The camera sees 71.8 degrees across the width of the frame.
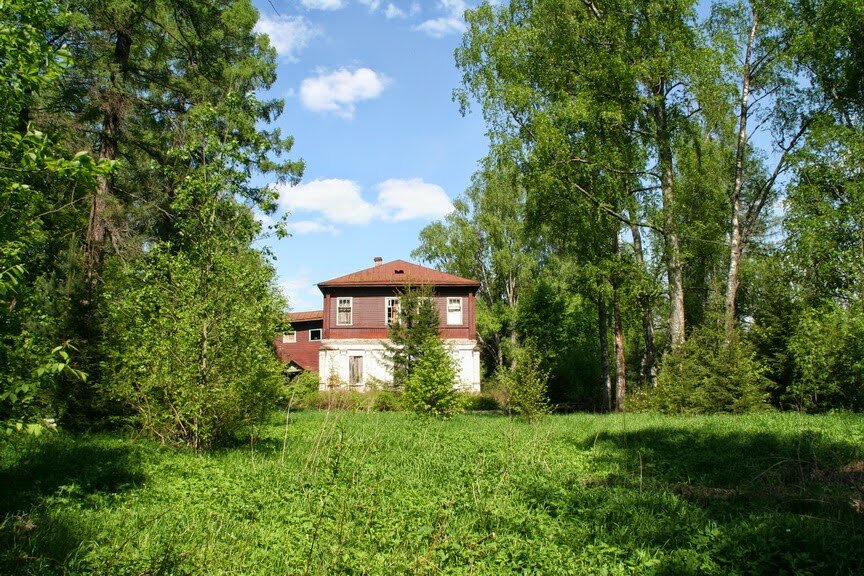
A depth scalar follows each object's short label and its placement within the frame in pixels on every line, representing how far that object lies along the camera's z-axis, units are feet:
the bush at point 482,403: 92.95
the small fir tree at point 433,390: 59.52
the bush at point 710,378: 54.70
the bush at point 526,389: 50.47
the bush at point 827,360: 49.73
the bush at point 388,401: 81.15
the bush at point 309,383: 82.41
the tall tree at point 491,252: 130.00
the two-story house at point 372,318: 109.50
